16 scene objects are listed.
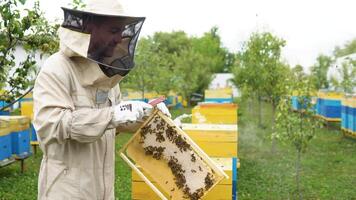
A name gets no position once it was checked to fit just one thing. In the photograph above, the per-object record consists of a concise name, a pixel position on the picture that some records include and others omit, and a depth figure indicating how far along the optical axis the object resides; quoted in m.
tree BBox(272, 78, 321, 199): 5.97
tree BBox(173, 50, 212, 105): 23.40
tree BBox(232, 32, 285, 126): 10.97
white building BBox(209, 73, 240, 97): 45.78
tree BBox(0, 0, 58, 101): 3.34
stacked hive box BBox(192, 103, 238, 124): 7.33
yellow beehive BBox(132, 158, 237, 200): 3.94
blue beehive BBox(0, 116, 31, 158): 7.25
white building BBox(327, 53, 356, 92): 24.46
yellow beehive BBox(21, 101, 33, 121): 10.14
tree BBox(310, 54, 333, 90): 30.42
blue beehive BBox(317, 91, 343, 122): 13.62
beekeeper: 2.24
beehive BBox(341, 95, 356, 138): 11.03
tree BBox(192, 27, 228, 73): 52.22
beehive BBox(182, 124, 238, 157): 5.11
